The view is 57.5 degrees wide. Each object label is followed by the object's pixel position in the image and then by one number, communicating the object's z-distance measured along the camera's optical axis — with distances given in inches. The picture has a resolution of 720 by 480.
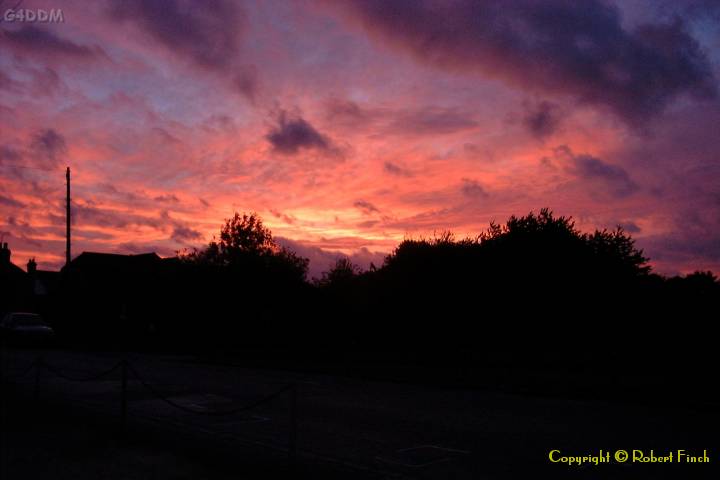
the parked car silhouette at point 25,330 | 1463.0
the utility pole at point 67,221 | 1645.9
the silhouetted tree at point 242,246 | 2497.7
